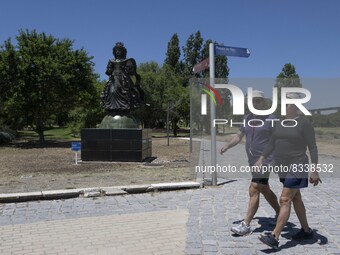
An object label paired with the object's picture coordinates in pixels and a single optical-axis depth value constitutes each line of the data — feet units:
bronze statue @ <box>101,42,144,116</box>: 49.03
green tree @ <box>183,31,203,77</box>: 179.63
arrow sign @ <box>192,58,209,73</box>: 29.73
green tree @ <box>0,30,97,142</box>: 81.51
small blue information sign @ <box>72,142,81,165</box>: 43.04
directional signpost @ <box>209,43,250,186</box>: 29.12
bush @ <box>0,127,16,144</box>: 94.45
